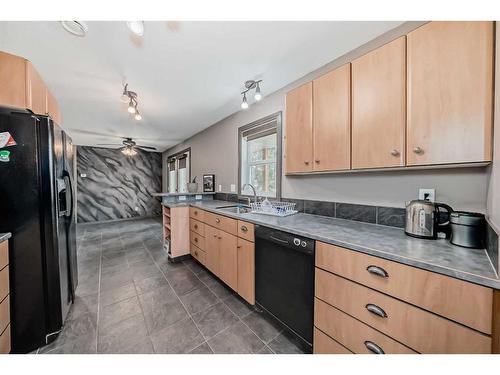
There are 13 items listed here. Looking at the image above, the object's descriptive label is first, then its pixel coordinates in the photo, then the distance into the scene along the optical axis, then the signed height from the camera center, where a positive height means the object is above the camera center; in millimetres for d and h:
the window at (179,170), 4718 +398
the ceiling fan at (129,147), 4158 +887
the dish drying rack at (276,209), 1814 -276
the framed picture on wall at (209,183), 3480 +15
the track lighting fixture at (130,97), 2016 +1034
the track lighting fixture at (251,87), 1877 +1108
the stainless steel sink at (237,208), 2291 -330
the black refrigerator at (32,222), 1179 -258
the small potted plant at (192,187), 3506 -63
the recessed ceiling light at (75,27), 1204 +1085
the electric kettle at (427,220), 1016 -213
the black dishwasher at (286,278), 1192 -710
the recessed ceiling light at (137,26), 1118 +1001
